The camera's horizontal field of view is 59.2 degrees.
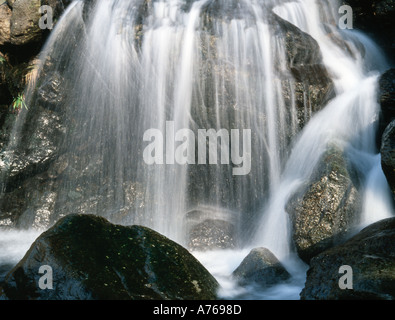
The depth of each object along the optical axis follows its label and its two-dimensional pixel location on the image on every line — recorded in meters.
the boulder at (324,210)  5.00
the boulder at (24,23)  8.45
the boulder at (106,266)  3.13
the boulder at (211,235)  6.61
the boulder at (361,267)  3.21
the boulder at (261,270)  4.69
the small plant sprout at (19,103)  7.96
